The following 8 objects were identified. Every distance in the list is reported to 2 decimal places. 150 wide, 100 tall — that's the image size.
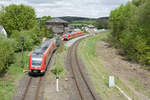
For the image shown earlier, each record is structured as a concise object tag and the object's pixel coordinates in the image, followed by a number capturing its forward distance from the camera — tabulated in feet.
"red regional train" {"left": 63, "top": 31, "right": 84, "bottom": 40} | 134.23
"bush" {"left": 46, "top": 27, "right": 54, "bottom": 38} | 160.81
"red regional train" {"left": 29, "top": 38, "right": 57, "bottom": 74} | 52.06
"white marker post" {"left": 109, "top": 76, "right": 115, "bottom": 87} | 46.97
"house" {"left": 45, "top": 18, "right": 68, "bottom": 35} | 185.57
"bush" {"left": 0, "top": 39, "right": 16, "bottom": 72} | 49.56
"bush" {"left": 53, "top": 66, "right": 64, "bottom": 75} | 56.98
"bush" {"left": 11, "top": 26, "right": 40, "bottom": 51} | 86.07
